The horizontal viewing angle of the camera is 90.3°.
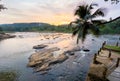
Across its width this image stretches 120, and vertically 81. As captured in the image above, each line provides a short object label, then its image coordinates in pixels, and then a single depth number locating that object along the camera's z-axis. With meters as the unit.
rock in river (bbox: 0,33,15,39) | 42.09
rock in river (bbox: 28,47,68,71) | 10.99
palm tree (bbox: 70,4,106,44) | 7.36
